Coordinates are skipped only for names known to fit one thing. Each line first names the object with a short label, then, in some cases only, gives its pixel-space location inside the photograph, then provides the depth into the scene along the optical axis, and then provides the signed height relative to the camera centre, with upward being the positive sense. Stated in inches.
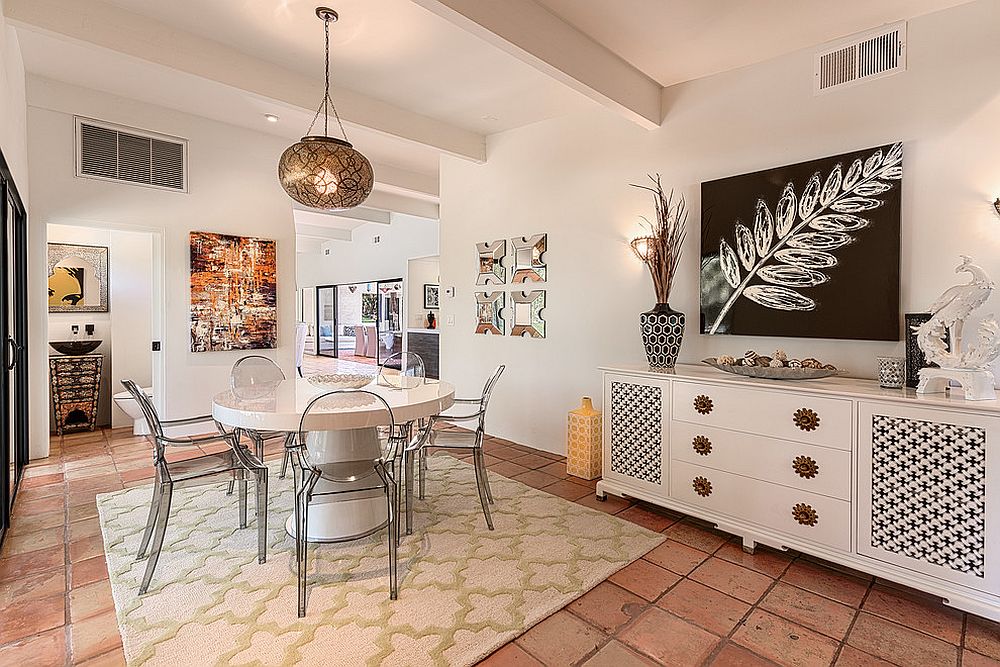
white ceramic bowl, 122.8 -14.4
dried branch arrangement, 133.8 +22.6
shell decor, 104.3 -8.9
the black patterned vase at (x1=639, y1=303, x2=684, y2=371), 126.6 -2.7
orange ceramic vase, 148.8 -34.9
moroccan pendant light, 106.5 +32.2
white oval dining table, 89.6 -17.4
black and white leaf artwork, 106.4 +17.3
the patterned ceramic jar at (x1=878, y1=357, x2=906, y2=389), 96.1 -9.0
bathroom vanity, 191.5 -25.4
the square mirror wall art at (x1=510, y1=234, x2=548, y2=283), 176.9 +23.2
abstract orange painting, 191.3 +11.9
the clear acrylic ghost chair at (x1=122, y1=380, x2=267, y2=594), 92.4 -28.0
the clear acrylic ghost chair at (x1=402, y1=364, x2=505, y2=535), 112.9 -27.6
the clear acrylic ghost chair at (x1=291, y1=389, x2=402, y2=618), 85.8 -27.4
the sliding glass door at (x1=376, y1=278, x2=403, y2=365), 394.0 +4.5
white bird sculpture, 85.0 -0.5
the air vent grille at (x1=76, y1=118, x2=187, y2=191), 169.2 +57.6
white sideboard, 81.7 -27.6
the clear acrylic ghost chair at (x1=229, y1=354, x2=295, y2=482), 136.4 -14.5
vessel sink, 195.0 -8.9
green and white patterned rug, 74.0 -46.1
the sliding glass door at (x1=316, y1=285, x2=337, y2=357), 499.2 +3.4
